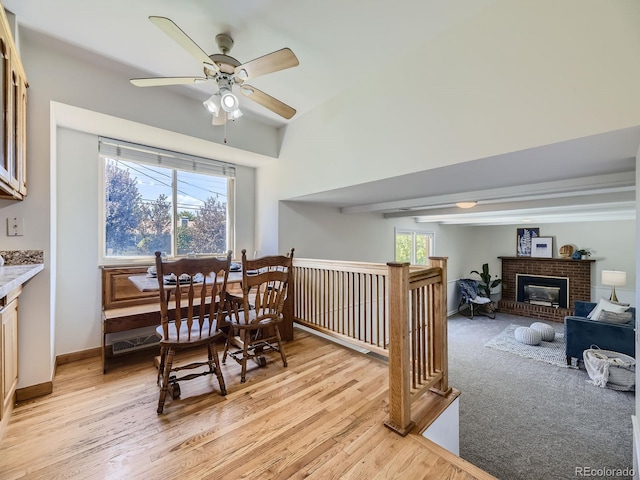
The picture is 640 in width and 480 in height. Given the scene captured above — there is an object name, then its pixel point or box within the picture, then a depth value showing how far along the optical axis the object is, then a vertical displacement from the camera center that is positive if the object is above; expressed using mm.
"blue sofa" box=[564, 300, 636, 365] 3682 -1437
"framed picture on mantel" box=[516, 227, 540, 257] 7406 +18
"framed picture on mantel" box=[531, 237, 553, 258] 7113 -206
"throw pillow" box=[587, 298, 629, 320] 4379 -1192
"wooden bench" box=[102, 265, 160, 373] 2512 -717
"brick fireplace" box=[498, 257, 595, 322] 6596 -1049
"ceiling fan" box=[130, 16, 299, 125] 1537 +1121
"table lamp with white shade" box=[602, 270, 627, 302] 5156 -763
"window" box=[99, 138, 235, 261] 2908 +461
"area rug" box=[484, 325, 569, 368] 4531 -2105
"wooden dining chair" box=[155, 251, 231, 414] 1761 -679
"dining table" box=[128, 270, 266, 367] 2062 -392
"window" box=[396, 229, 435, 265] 5725 -145
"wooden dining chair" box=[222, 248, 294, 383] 2250 -654
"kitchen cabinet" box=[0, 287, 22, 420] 1446 -694
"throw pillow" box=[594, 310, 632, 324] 3885 -1173
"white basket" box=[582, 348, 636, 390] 3477 -1783
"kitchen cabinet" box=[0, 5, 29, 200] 1448 +751
